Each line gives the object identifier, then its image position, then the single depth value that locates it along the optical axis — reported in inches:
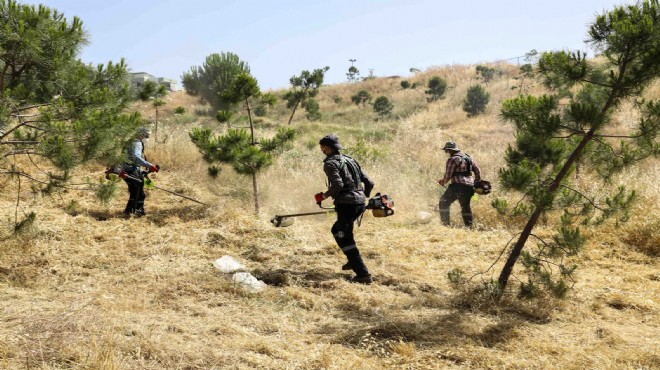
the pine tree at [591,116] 158.6
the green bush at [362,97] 1162.0
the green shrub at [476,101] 906.1
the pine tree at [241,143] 312.8
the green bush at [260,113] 934.2
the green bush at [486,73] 1269.7
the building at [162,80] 1500.0
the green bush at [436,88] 1083.9
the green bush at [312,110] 800.9
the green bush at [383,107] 997.2
